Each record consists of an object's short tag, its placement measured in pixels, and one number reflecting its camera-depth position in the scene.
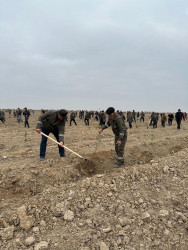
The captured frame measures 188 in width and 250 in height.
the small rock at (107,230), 2.94
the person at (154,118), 18.12
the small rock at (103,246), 2.65
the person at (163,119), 18.43
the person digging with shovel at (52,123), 5.11
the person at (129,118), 17.03
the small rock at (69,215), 3.15
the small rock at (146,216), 3.20
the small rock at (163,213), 3.33
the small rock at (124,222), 3.09
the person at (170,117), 18.68
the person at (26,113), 16.09
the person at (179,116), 14.31
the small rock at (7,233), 2.75
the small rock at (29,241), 2.67
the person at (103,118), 15.58
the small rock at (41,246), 2.61
